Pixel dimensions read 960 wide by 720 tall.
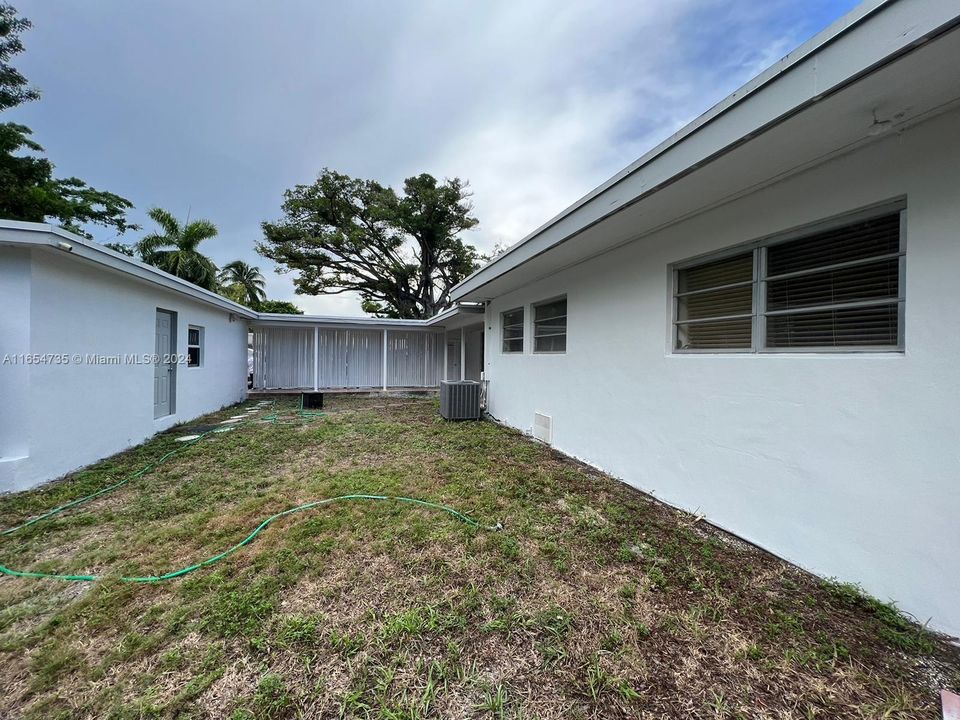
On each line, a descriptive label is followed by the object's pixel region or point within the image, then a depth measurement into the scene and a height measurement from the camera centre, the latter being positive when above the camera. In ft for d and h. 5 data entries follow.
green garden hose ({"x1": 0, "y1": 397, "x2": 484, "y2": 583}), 7.19 -4.58
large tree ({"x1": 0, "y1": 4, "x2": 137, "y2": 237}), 35.32 +21.41
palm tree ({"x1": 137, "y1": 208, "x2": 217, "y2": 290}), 39.40 +11.93
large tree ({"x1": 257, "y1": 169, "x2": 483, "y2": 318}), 58.18 +20.04
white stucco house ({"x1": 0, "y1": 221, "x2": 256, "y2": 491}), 11.79 -0.01
